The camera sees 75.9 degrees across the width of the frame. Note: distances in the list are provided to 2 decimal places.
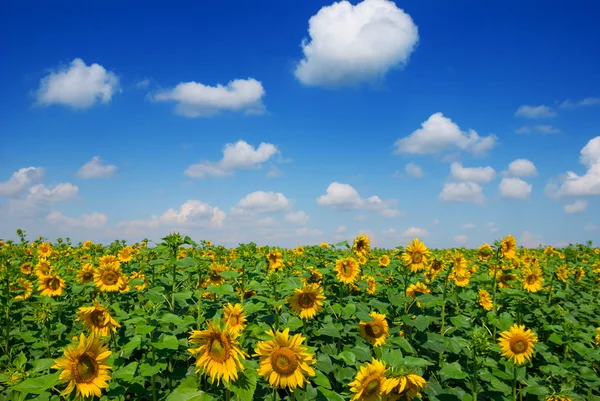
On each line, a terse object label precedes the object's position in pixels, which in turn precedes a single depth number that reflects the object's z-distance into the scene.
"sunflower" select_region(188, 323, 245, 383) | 2.89
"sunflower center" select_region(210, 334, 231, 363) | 2.90
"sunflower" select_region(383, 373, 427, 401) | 2.74
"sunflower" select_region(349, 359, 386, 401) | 2.95
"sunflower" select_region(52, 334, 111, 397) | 3.22
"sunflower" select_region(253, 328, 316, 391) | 3.19
